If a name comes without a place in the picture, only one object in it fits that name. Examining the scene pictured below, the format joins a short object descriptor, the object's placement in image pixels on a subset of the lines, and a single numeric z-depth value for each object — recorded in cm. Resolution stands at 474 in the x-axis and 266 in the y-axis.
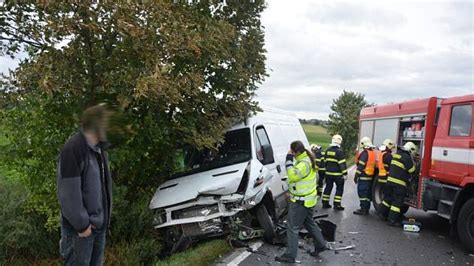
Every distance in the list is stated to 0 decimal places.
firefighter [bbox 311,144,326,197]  1144
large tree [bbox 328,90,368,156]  3997
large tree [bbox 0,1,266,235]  507
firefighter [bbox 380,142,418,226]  830
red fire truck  676
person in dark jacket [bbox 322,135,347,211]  1010
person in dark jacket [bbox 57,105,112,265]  323
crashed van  595
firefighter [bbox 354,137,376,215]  995
